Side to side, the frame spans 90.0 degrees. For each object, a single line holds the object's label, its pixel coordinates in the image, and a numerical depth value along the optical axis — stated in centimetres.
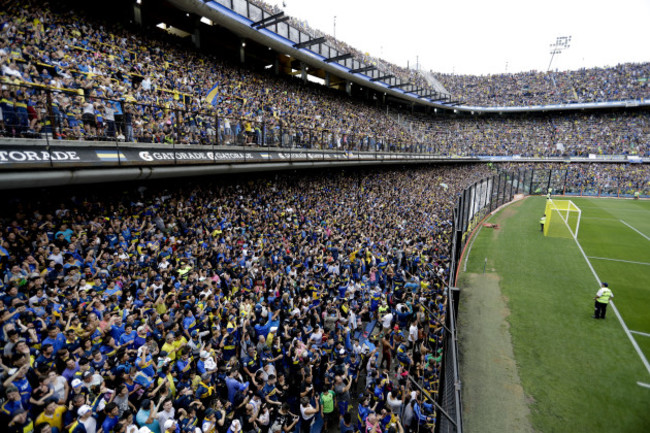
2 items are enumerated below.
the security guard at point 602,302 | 1133
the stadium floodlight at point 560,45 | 6862
